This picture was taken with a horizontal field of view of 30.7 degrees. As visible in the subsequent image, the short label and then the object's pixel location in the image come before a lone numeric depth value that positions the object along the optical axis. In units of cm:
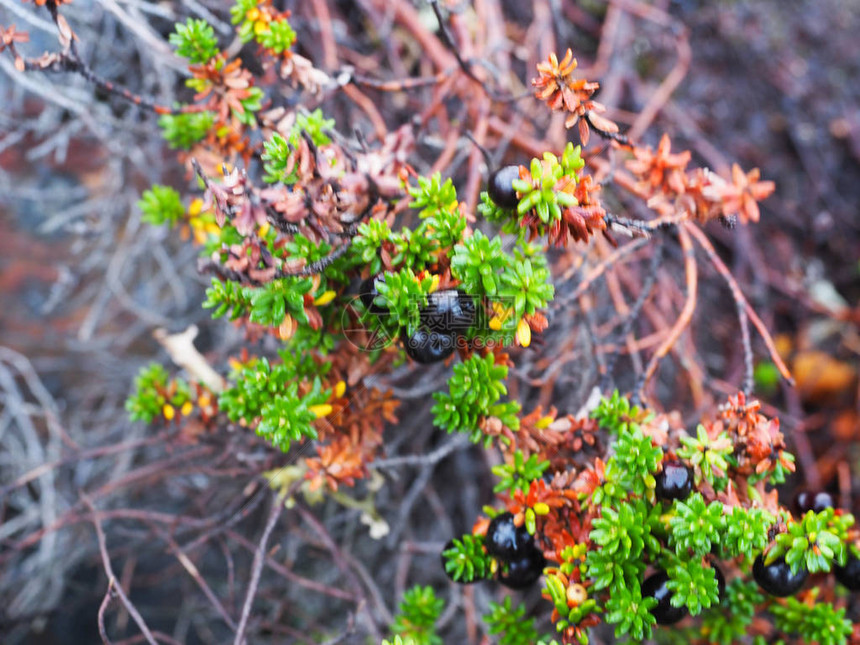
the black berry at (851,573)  26
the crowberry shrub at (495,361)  23
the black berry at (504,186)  23
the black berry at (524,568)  25
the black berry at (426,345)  24
